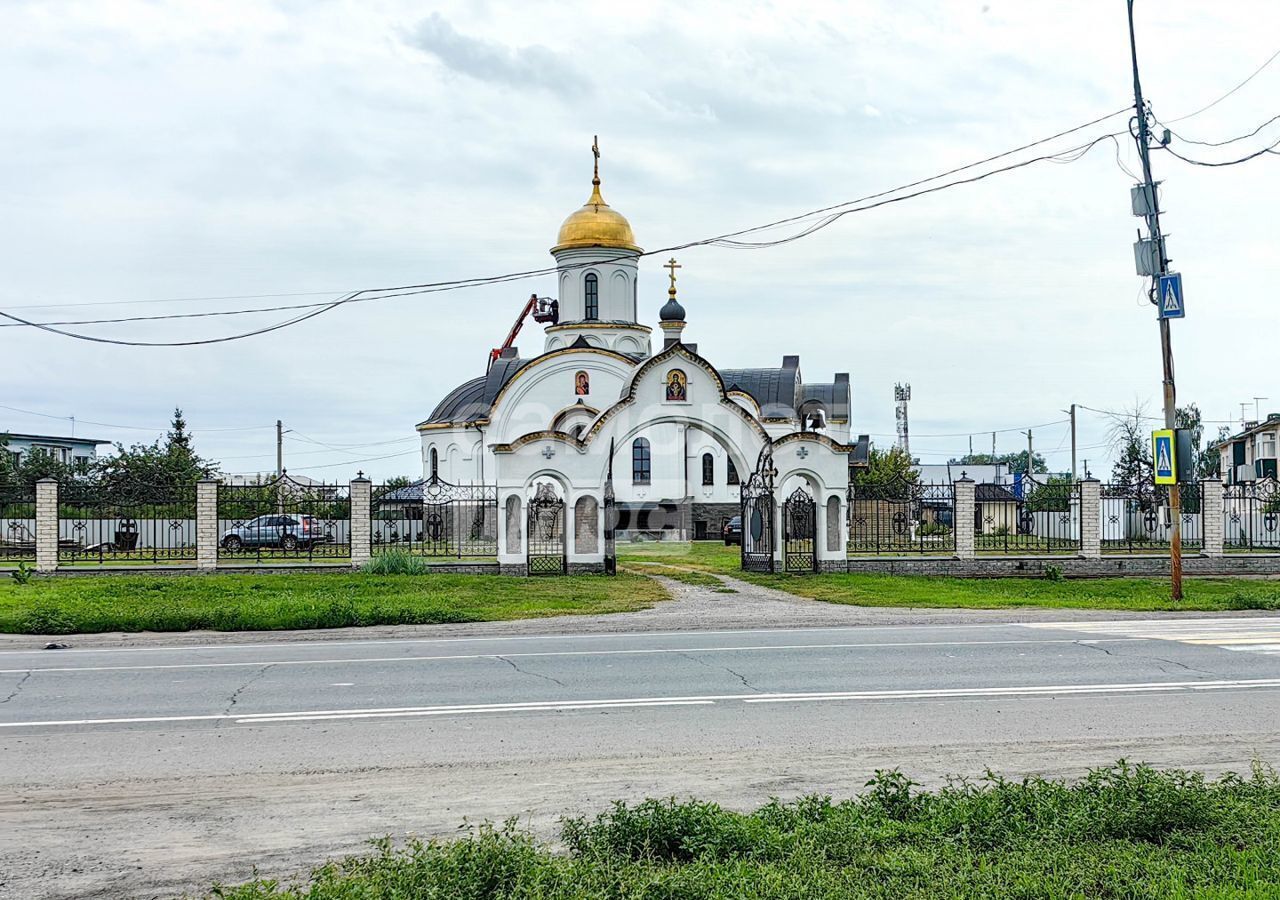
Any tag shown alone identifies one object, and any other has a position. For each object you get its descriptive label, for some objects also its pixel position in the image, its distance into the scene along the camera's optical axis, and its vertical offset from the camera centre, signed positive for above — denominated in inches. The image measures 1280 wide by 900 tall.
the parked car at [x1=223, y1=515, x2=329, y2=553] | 1197.7 -27.4
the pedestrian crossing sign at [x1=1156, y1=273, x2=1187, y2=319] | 788.6 +132.6
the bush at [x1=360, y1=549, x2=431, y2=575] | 1010.1 -49.6
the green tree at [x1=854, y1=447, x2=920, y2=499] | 1200.2 +58.0
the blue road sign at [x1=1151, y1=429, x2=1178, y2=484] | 783.1 +28.6
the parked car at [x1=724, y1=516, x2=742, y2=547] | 1607.8 -38.0
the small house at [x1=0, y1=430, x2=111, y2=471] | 2878.9 +157.2
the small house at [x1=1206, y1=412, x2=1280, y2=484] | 2132.1 +90.8
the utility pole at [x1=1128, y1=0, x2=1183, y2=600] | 797.9 +152.8
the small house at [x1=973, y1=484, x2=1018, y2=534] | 1722.4 -14.0
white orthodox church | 1068.5 +83.2
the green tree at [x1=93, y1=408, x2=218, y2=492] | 1875.2 +72.2
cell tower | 3339.1 +245.5
